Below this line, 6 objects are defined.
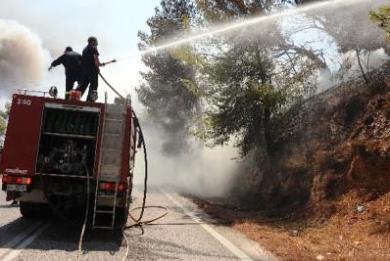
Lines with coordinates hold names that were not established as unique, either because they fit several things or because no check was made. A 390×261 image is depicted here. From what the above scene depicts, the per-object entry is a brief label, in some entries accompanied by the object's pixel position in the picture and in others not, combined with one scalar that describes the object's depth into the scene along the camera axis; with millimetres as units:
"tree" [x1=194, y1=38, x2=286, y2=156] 18359
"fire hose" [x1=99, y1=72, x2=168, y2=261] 10958
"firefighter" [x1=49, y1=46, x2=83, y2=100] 12875
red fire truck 9809
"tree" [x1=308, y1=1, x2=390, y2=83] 19312
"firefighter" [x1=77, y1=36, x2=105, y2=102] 12531
